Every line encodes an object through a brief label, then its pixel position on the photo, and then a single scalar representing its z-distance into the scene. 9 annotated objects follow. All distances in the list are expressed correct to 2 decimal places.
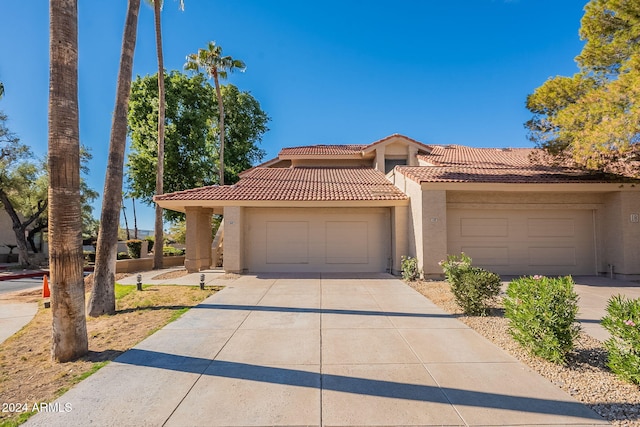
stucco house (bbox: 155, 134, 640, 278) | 11.99
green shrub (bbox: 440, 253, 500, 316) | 7.16
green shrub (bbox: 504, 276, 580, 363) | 4.58
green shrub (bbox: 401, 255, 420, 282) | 12.02
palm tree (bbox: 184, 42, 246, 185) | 24.50
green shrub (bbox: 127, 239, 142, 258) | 21.08
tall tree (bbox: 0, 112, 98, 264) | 21.72
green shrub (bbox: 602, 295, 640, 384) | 3.85
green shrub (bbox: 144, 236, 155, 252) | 26.35
